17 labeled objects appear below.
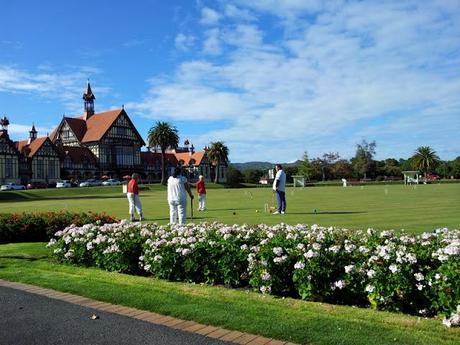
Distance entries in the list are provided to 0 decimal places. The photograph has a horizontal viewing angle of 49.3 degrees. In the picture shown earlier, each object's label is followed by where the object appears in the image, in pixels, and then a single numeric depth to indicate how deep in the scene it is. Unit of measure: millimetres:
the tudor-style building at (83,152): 85681
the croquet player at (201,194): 22828
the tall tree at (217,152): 110625
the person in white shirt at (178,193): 14250
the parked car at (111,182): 81256
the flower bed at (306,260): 5625
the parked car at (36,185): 80125
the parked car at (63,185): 77306
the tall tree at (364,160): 127188
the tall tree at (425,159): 126000
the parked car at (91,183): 79331
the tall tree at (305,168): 118625
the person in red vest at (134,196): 19141
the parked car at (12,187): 73625
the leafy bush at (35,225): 13172
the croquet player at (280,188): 19109
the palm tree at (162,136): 95312
